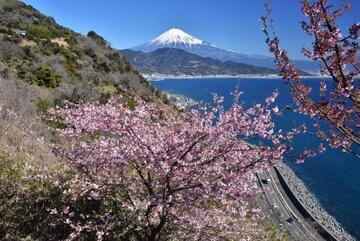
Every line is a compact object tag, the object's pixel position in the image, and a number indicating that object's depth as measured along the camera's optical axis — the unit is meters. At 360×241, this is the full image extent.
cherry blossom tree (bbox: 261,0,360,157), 4.48
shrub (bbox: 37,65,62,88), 31.71
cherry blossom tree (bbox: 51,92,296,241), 6.14
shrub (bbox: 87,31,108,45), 59.28
